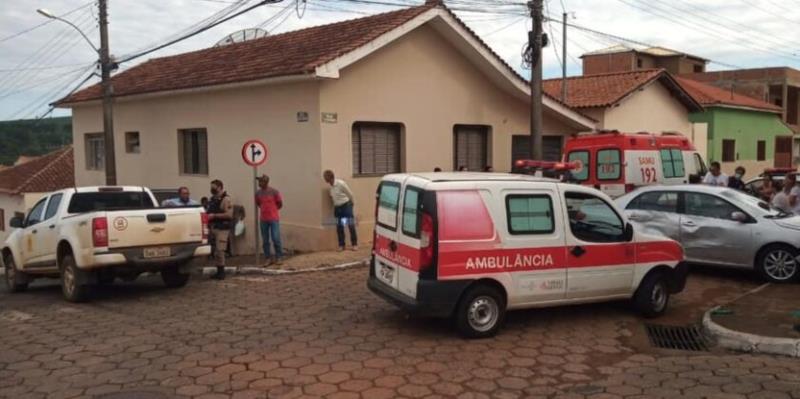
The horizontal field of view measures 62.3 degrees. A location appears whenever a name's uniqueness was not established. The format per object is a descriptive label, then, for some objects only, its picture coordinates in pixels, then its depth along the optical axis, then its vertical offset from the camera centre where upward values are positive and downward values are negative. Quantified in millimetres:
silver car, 9555 -1050
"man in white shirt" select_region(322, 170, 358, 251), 12516 -806
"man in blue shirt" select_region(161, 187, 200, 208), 12602 -648
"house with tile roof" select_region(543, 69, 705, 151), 21984 +2043
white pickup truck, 8906 -1042
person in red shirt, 11633 -877
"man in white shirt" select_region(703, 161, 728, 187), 14781 -444
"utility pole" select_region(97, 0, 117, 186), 16891 +1622
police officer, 10945 -964
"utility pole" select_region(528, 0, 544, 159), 15281 +2006
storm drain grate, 6855 -1935
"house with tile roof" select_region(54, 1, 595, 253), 13109 +1160
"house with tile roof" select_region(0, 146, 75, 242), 30906 -774
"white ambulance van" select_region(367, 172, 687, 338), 6570 -949
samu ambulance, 14711 -36
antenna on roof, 19172 +3729
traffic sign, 11453 +165
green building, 29453 +1430
